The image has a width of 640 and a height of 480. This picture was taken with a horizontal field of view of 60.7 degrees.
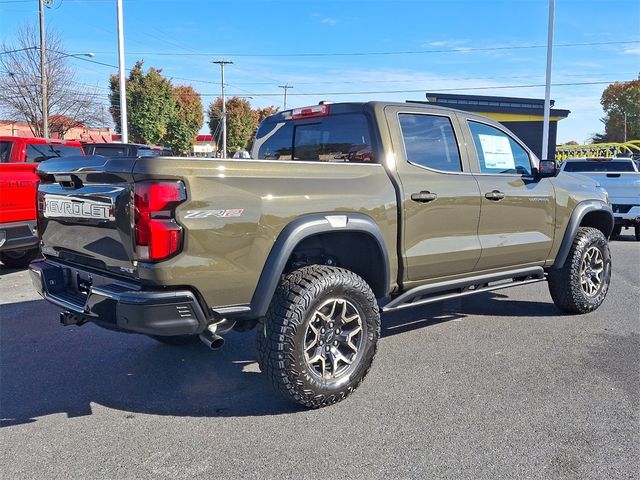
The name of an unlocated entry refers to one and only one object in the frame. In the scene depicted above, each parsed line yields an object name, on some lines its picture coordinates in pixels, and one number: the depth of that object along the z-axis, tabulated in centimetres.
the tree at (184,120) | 4322
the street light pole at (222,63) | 5840
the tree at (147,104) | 3716
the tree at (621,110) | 8119
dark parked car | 1084
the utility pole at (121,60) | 1841
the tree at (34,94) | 2973
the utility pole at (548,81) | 2209
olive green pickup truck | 296
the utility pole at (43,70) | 2570
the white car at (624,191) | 1156
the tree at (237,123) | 5912
